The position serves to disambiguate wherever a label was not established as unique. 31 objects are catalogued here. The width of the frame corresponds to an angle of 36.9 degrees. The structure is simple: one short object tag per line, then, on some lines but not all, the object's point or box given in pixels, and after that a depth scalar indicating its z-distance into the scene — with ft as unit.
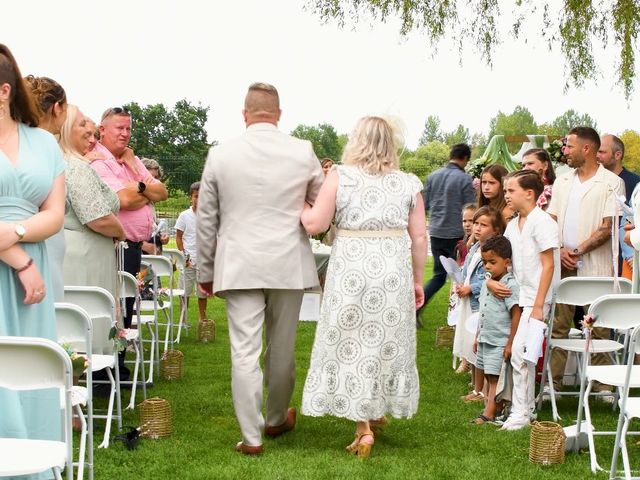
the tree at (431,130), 475.31
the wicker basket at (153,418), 19.35
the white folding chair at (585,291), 20.56
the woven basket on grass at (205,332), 33.96
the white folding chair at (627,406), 14.11
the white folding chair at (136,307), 21.77
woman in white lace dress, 17.89
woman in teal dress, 12.60
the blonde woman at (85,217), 20.08
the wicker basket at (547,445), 17.49
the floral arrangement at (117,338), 18.12
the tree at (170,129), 205.67
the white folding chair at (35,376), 10.19
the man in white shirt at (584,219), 23.62
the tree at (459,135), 391.06
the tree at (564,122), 347.05
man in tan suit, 17.94
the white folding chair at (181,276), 33.32
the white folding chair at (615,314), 16.10
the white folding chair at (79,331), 15.30
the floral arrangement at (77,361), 12.50
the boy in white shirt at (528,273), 19.49
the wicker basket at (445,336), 31.89
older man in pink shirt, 22.93
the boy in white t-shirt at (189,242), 36.24
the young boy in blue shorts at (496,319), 20.56
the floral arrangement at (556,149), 31.96
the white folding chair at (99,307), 17.98
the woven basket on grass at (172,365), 26.37
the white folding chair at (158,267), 28.53
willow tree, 42.78
